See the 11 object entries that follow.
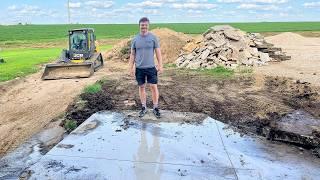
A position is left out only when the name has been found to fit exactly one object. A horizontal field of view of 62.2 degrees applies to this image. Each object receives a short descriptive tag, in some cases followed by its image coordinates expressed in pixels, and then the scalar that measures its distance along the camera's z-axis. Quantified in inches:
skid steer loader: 407.4
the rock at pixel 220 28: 514.3
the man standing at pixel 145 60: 195.1
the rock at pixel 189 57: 473.2
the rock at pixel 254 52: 483.4
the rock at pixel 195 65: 444.8
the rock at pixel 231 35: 493.6
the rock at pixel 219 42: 469.5
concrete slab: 136.4
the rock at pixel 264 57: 479.6
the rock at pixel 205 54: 453.9
